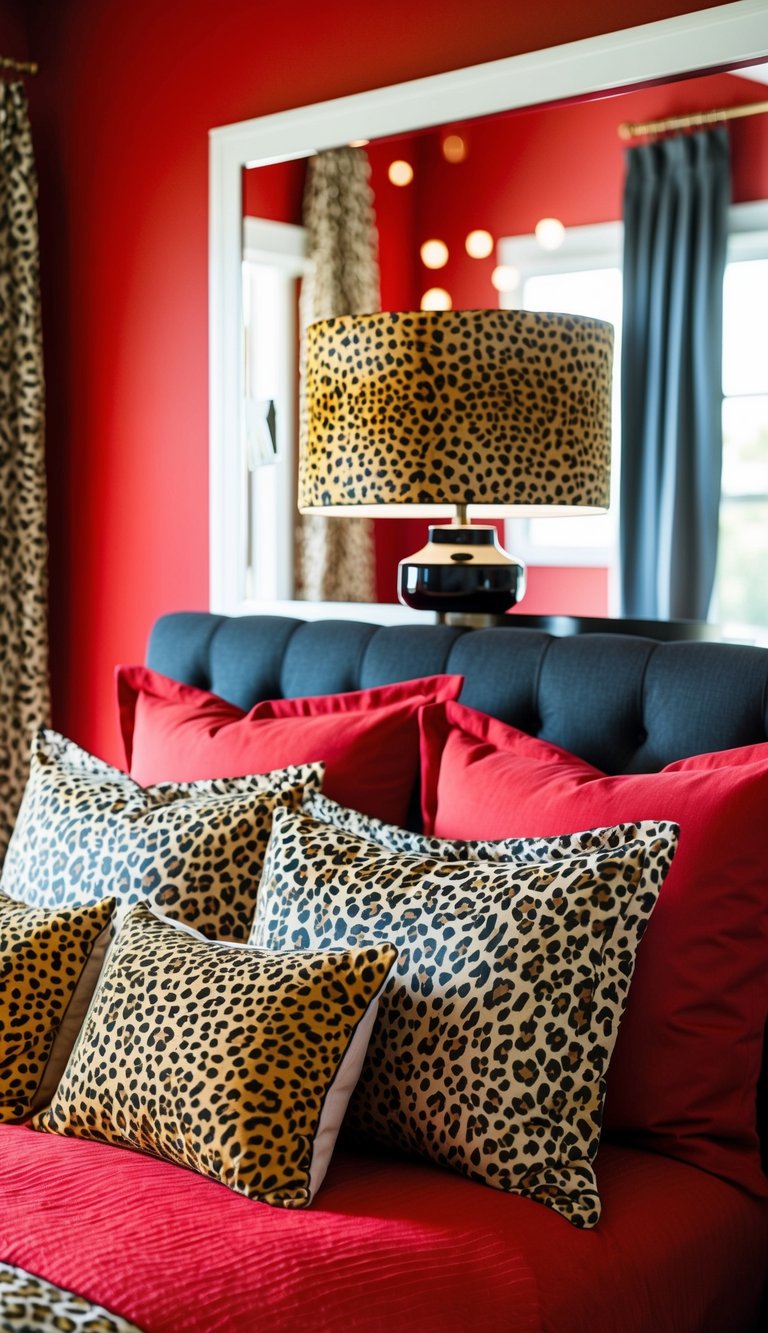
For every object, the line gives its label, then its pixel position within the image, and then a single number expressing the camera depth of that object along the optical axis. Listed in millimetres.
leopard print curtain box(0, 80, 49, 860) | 3496
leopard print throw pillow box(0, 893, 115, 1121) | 1673
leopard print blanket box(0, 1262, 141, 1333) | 1139
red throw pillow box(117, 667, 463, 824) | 2025
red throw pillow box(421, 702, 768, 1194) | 1566
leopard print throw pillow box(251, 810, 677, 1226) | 1444
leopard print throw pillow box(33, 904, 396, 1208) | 1397
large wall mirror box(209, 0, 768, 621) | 2410
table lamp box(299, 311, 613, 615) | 2084
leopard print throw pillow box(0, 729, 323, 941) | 1808
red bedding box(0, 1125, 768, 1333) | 1229
